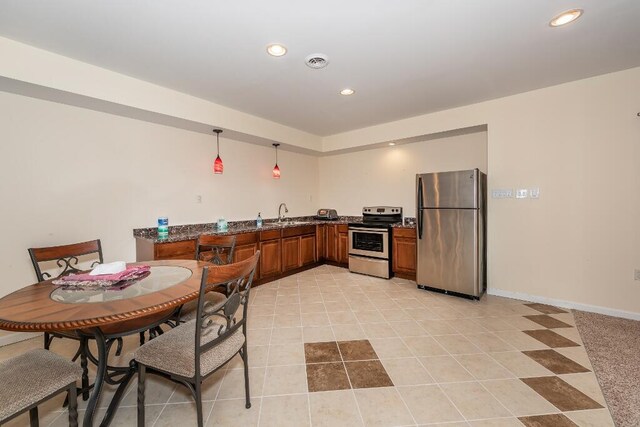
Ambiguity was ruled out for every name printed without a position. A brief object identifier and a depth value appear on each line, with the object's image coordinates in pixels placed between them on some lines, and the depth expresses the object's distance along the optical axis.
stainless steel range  4.29
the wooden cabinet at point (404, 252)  4.11
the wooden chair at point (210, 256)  1.95
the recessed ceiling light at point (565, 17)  1.90
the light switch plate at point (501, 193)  3.42
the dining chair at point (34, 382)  1.11
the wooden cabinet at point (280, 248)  3.08
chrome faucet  5.08
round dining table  1.17
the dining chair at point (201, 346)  1.34
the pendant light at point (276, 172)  4.63
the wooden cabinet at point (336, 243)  4.93
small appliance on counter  5.60
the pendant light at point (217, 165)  3.65
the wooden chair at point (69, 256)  1.69
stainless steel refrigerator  3.32
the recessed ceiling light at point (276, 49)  2.23
